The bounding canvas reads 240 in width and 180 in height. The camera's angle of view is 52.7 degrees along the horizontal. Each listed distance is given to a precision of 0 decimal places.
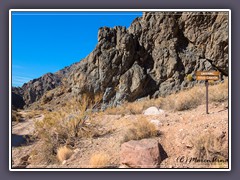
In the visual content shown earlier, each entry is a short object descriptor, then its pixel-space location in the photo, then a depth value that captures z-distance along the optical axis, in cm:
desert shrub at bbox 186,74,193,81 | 1789
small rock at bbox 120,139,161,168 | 495
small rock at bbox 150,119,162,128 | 623
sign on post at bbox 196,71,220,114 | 617
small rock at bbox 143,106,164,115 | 826
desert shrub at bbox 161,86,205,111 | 792
